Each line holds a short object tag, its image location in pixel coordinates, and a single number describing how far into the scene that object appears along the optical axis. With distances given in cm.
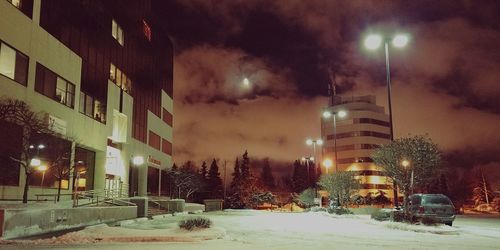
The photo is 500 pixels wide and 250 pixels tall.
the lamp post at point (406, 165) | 2385
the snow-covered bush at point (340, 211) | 3569
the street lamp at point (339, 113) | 4225
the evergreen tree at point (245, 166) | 9531
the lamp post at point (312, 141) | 5447
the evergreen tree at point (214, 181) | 10288
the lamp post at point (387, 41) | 2138
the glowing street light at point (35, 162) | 2166
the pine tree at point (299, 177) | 12050
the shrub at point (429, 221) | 2077
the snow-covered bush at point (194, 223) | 1745
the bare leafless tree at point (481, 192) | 9009
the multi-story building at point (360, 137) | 12606
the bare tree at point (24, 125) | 2108
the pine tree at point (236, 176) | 9581
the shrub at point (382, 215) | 2552
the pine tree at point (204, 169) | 11038
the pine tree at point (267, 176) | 16839
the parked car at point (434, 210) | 2247
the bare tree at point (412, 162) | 2391
